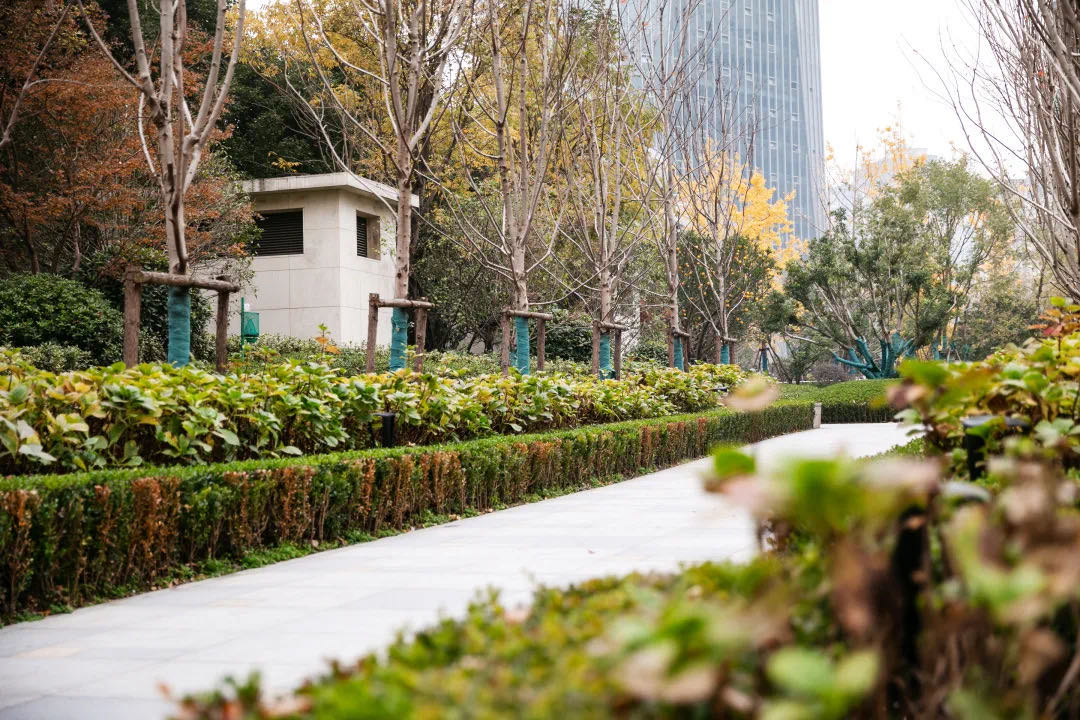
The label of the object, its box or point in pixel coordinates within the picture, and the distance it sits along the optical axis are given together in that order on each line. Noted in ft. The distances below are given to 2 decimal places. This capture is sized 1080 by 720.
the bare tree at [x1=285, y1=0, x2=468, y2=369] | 31.78
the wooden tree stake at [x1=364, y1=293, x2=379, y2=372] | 31.73
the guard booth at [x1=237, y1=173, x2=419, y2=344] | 68.54
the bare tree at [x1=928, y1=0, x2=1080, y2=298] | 21.44
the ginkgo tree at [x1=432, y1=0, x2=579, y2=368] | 37.73
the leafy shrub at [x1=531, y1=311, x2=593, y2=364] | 79.00
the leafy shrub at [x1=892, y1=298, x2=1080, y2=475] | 10.46
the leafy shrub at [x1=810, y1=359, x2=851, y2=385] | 148.66
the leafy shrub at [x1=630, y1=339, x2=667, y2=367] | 88.53
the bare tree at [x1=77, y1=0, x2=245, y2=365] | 24.50
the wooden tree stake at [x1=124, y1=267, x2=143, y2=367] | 24.13
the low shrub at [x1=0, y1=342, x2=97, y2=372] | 44.88
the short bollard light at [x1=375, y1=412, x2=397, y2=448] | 25.77
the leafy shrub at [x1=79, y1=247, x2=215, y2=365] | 56.75
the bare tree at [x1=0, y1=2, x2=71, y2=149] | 46.96
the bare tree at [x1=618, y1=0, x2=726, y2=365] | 50.75
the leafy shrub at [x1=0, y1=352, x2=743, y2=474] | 17.58
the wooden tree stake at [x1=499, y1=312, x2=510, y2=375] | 38.63
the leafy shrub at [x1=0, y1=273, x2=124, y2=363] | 48.98
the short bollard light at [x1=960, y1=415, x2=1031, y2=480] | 9.94
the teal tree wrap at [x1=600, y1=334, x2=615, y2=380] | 49.61
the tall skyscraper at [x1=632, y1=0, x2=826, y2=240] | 308.60
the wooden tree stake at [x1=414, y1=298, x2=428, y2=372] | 33.55
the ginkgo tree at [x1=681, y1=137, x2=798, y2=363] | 63.16
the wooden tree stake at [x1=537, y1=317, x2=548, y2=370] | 43.97
